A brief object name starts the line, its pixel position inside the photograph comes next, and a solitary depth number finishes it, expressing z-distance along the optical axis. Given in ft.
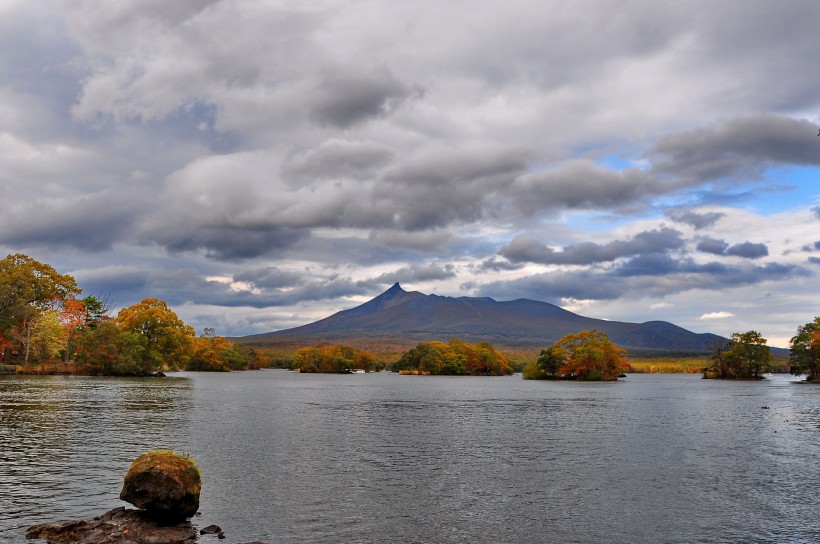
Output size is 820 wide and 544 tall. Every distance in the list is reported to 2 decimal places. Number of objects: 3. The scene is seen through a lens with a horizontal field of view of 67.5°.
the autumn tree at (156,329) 636.48
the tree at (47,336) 580.30
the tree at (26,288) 538.88
